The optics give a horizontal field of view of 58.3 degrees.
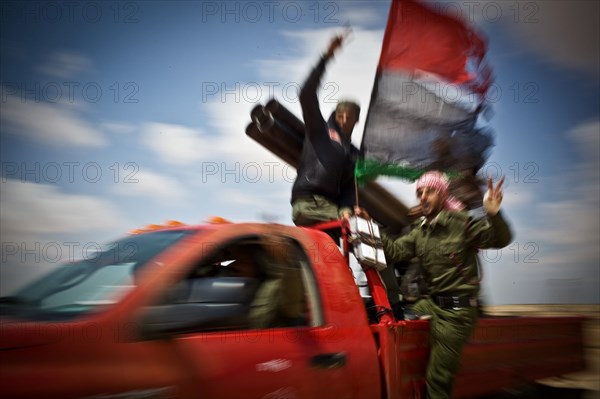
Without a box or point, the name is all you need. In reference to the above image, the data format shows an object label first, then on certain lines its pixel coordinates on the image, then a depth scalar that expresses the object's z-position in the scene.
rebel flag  4.23
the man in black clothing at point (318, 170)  3.91
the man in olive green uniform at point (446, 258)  3.21
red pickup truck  2.06
